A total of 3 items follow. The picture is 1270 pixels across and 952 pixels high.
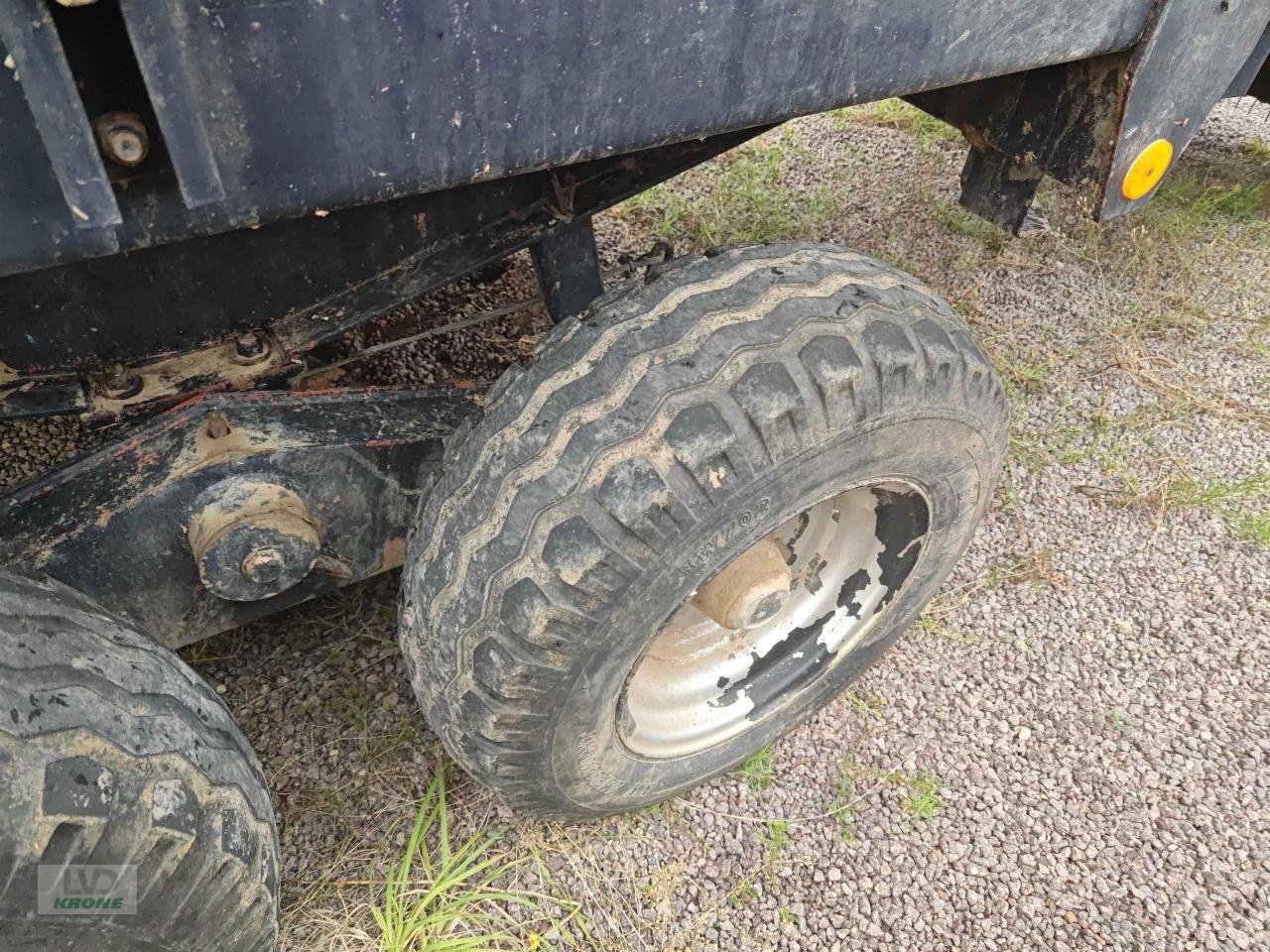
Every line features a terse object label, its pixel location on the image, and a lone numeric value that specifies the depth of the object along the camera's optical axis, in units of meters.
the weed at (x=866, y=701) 2.20
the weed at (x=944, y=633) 2.34
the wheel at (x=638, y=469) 1.32
